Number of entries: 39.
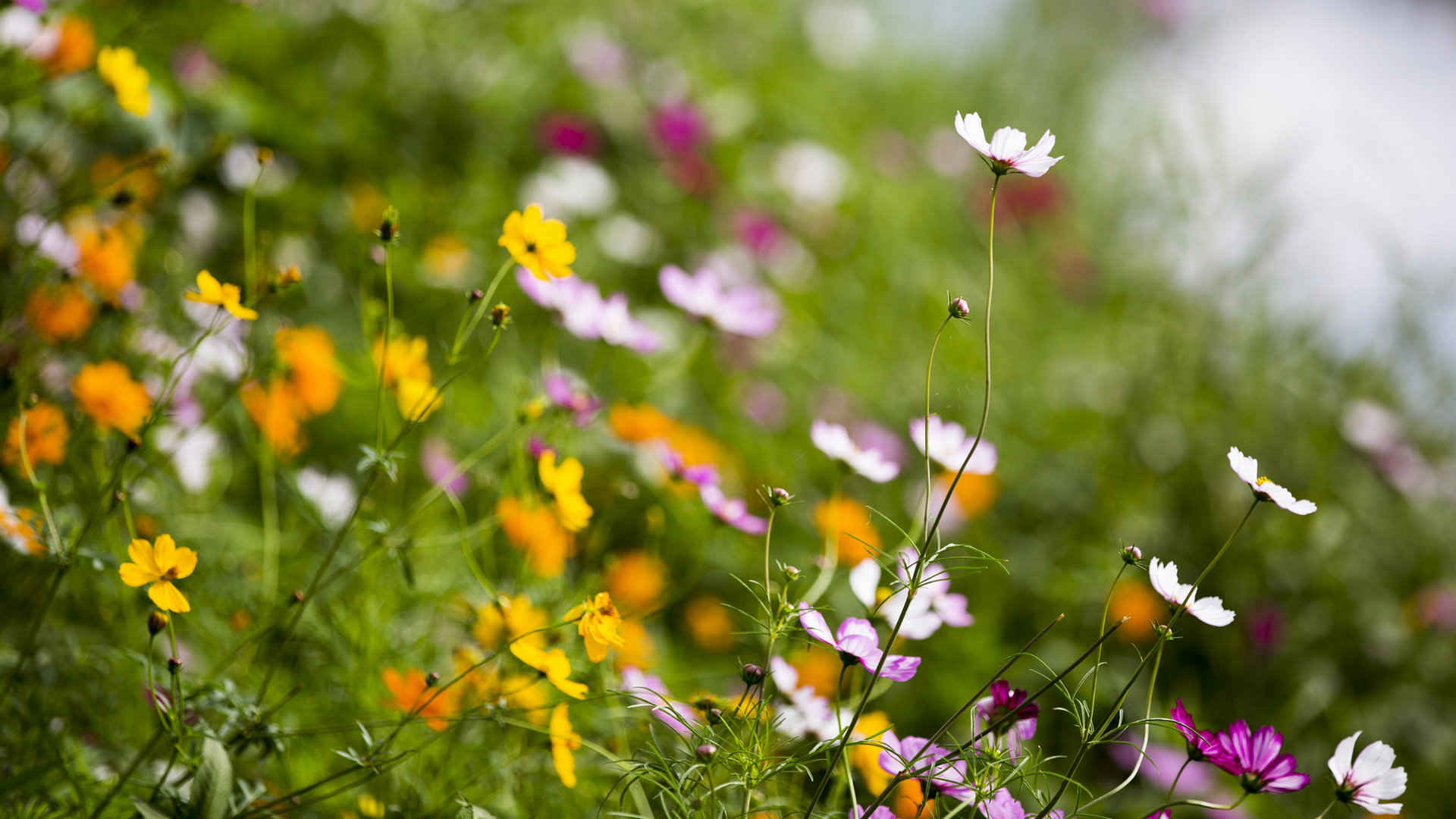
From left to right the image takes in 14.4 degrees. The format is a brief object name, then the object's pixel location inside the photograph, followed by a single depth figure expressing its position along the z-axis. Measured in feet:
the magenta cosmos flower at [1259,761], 13.09
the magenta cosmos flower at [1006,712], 13.34
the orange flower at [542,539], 14.40
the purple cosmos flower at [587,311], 14.17
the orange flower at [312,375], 15.11
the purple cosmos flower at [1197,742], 13.10
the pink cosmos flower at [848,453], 13.78
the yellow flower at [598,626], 13.32
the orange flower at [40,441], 14.11
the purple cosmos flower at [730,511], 13.96
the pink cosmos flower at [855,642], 13.26
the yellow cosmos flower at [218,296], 13.44
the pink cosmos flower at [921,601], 13.60
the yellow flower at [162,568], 13.17
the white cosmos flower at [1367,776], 13.11
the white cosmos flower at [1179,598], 13.20
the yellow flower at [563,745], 13.44
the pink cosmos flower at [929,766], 13.14
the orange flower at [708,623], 17.33
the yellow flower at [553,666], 13.36
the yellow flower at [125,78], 13.95
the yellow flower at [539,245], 13.54
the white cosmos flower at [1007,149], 13.21
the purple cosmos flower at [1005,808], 13.17
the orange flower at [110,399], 14.19
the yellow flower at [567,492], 13.72
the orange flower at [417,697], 13.94
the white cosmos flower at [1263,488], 13.14
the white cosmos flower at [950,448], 13.59
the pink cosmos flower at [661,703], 13.29
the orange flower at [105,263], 14.59
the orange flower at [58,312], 14.60
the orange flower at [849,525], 14.07
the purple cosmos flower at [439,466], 16.03
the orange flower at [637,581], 14.92
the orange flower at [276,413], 14.54
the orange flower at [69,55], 14.98
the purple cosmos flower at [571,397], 14.28
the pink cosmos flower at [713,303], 14.59
